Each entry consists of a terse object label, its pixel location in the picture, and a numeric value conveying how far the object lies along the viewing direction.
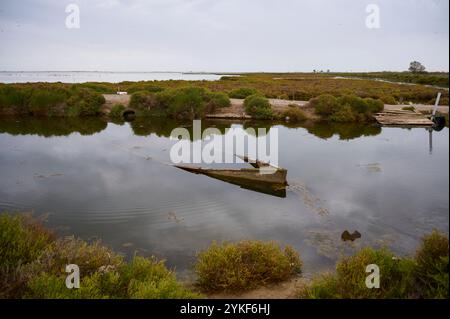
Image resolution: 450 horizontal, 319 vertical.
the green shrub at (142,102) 41.97
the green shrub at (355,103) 38.41
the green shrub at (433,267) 6.31
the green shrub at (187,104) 40.19
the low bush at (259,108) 38.78
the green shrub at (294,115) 38.53
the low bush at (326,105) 38.41
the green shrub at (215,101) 40.75
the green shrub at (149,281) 7.00
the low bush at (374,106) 38.47
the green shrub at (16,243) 8.14
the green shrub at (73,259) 7.72
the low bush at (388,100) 44.31
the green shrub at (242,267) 8.67
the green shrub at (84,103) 41.12
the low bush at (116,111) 40.97
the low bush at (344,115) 37.59
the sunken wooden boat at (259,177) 16.98
